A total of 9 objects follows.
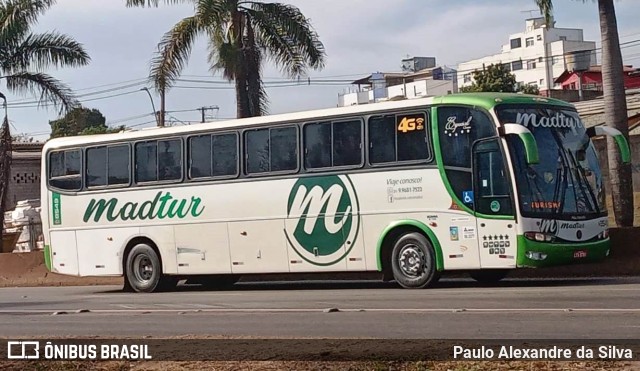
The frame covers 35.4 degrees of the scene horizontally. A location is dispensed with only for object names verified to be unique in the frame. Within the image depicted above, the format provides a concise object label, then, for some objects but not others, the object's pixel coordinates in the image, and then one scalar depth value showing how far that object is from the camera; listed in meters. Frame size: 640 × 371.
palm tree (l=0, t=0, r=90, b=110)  31.40
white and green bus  17.11
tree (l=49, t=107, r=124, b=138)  33.28
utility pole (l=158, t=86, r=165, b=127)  44.81
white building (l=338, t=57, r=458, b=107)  101.69
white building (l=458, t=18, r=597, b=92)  105.81
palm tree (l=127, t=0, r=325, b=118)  27.97
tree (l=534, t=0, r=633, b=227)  22.20
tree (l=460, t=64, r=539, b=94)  67.50
